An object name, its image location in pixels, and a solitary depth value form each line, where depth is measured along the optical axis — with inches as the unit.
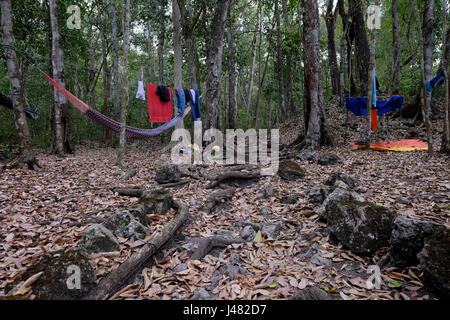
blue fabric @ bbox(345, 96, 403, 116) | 219.3
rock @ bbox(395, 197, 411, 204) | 94.0
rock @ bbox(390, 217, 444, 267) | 59.4
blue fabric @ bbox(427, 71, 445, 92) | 195.6
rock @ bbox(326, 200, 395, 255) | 69.0
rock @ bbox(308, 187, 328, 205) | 101.1
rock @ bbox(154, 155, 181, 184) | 144.9
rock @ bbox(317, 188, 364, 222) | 84.2
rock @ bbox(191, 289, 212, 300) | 58.0
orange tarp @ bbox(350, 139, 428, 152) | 194.9
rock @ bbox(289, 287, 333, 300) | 54.0
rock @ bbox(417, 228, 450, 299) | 50.0
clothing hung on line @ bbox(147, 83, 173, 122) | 204.4
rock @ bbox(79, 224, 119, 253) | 71.6
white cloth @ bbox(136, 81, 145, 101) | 203.5
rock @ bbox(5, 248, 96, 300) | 53.6
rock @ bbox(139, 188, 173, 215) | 100.4
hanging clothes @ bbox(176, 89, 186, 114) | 205.5
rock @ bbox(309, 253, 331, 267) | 68.6
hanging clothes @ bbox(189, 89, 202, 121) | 209.5
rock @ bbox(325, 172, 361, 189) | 113.8
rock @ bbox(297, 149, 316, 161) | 179.5
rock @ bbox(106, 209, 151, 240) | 81.8
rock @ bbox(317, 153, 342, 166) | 165.6
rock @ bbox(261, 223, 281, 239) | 85.4
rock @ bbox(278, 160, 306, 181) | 140.6
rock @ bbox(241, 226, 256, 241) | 85.3
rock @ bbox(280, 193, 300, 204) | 109.9
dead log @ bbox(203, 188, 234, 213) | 111.7
